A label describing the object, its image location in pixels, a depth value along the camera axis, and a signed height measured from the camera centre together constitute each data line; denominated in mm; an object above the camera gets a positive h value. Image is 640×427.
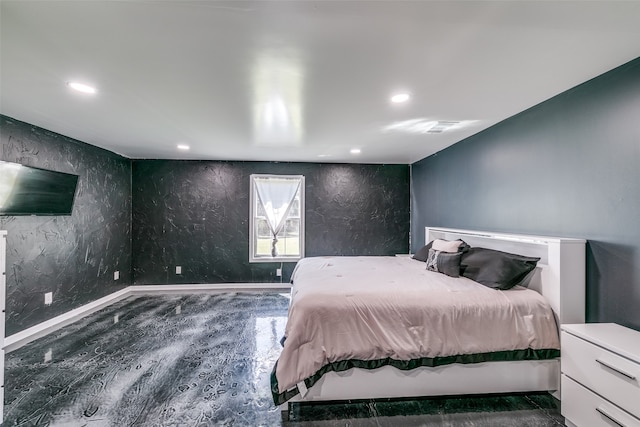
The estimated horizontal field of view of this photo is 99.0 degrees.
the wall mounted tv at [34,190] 2639 +218
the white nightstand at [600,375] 1449 -950
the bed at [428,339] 1911 -909
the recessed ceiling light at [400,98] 2281 +973
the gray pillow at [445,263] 2724 -534
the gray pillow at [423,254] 3589 -569
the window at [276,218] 5098 -126
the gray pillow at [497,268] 2254 -492
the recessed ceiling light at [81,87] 2117 +981
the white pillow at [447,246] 3011 -389
